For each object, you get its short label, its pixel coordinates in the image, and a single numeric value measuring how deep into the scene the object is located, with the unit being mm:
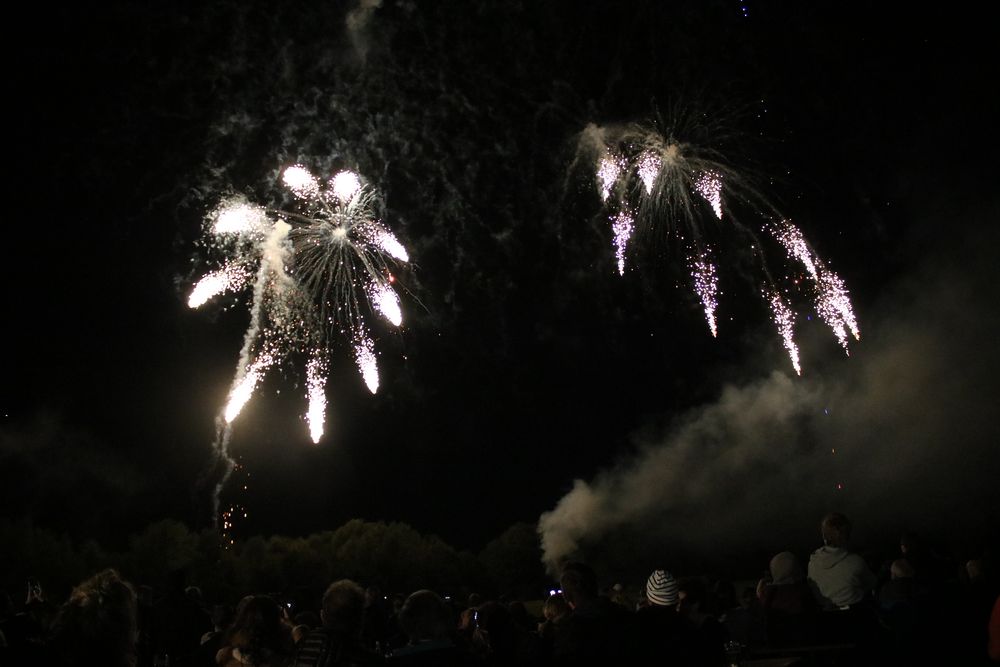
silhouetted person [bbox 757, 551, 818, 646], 5242
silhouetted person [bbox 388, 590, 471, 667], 4332
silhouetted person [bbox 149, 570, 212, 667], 7930
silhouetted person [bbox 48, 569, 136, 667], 3896
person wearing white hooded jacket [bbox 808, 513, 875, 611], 6363
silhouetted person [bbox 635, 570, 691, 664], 4297
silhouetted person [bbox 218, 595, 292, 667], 4531
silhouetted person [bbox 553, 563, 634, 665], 4297
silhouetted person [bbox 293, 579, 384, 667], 4273
